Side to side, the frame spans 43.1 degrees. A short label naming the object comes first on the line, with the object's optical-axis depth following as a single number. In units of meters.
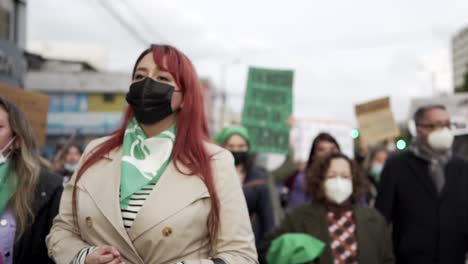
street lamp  37.44
